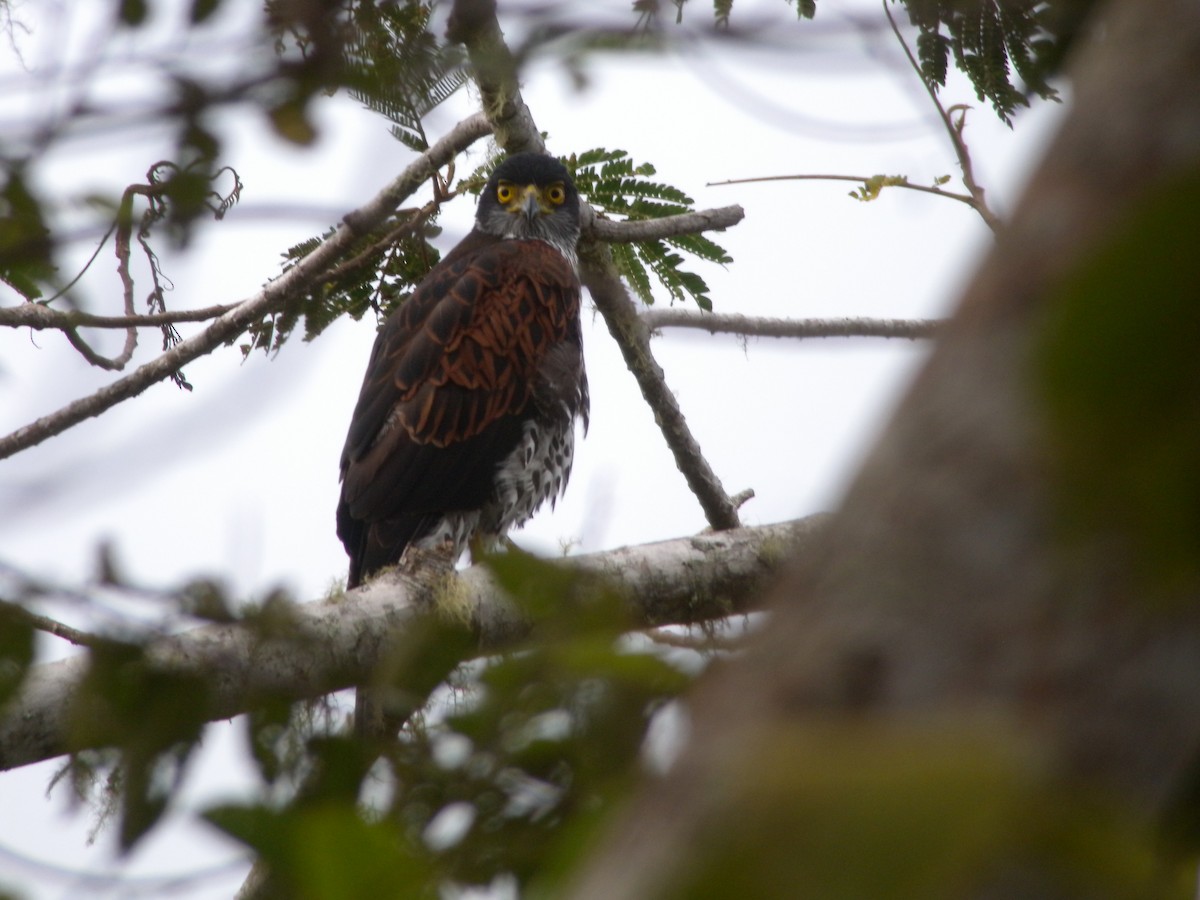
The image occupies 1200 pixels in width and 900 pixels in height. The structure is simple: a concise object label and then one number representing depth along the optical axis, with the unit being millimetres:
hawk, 19402
